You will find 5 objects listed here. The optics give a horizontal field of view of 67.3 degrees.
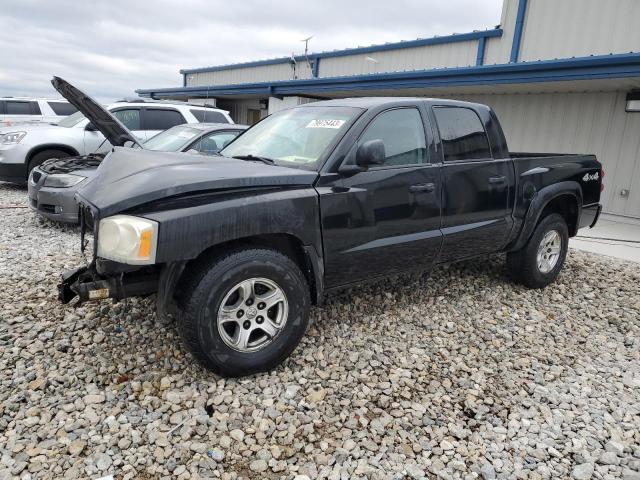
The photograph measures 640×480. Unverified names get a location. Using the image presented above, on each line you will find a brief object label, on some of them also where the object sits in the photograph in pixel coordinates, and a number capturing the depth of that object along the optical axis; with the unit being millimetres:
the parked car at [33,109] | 13250
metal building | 8625
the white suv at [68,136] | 8891
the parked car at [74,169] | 6309
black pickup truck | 2818
